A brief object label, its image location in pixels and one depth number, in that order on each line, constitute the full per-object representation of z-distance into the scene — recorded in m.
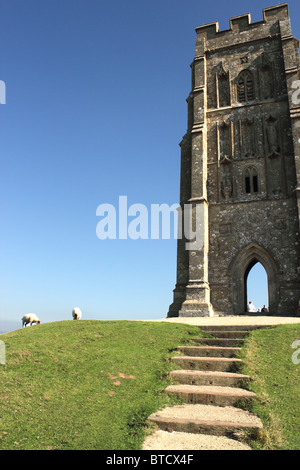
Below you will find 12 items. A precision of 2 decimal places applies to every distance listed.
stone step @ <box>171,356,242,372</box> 6.89
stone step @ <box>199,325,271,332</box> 9.75
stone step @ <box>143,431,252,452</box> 4.26
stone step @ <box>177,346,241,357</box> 7.64
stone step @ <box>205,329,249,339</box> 8.96
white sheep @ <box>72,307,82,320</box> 13.30
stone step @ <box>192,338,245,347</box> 8.30
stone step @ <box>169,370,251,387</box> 6.20
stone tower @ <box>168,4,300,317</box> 16.95
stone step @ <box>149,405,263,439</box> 4.59
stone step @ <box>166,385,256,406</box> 5.53
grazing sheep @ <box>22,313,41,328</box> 16.10
